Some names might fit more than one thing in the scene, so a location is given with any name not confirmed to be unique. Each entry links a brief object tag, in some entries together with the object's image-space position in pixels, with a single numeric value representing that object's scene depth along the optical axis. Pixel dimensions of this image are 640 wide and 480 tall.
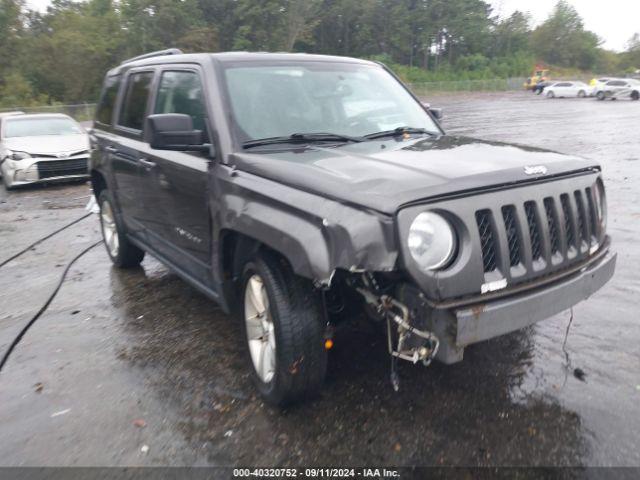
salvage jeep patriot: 2.53
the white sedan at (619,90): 39.97
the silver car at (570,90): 45.84
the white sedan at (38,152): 11.52
